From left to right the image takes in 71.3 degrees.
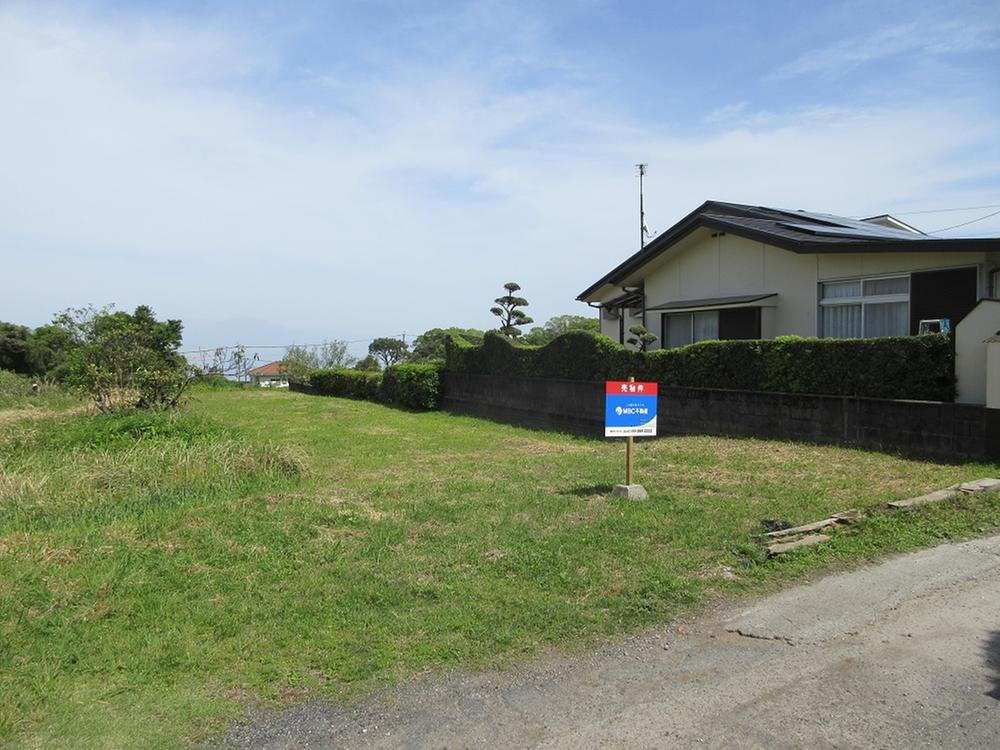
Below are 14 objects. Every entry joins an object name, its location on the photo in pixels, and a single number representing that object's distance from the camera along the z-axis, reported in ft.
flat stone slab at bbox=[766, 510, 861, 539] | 18.67
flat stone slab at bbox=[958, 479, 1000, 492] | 22.47
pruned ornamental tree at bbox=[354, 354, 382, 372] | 105.70
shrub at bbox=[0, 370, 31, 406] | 70.05
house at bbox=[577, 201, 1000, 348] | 38.06
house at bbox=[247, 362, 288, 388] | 128.88
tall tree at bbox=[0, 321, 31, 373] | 113.91
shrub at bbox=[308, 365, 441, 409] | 74.59
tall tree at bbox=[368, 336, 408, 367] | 129.99
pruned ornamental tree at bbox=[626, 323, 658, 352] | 51.98
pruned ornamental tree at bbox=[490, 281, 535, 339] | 83.87
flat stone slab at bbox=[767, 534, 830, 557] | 17.49
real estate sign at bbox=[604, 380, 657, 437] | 24.75
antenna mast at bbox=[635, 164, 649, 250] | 82.23
